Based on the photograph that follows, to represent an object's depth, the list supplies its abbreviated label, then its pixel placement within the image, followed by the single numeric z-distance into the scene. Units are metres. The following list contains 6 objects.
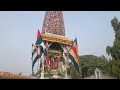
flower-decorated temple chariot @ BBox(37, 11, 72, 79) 13.69
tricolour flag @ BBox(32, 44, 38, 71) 13.27
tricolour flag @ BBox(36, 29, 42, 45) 13.51
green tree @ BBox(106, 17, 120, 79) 11.07
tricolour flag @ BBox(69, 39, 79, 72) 13.73
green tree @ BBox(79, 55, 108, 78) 18.09
